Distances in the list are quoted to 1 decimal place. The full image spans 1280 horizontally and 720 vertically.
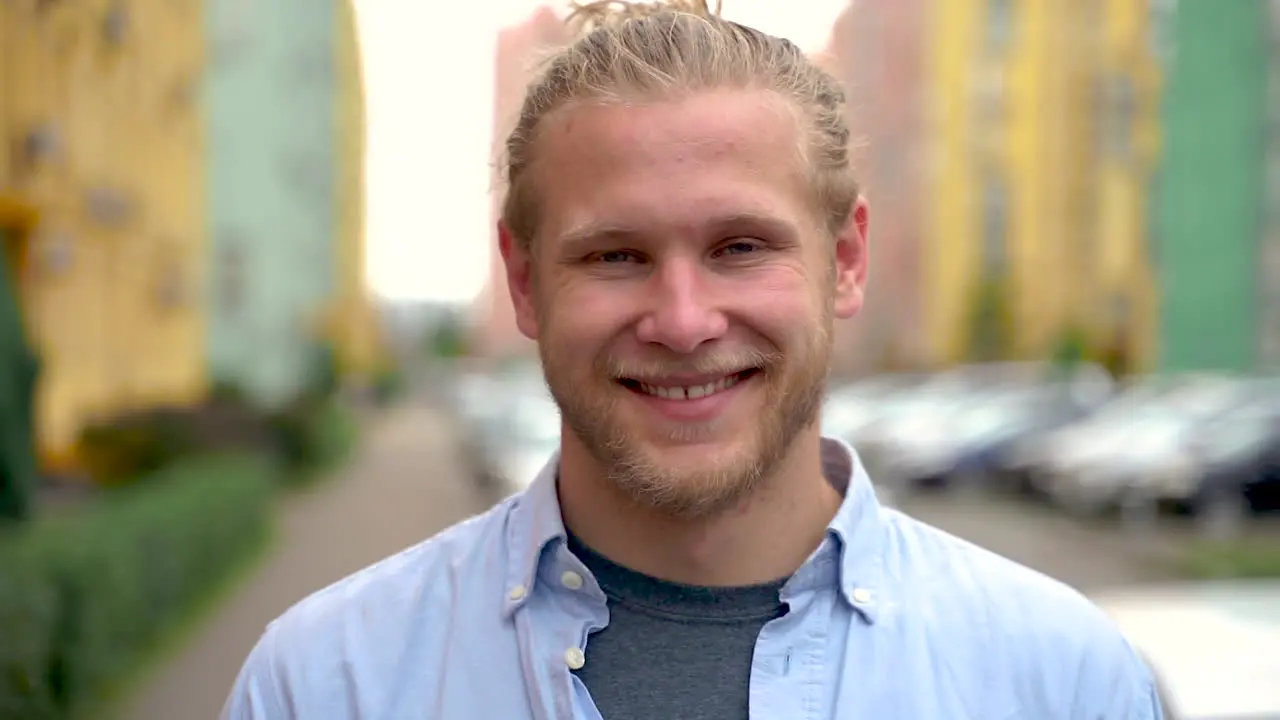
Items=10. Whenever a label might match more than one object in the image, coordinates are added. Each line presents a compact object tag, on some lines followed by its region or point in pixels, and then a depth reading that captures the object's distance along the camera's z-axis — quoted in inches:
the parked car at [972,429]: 739.4
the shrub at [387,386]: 2330.2
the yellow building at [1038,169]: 1728.6
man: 67.7
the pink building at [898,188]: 2460.6
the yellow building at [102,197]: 570.9
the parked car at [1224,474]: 568.1
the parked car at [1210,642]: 139.1
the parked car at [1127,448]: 600.4
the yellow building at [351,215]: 2034.9
